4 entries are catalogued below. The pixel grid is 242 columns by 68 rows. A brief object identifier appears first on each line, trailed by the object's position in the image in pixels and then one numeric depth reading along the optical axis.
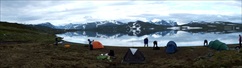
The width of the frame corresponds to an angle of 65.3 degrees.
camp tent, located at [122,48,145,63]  20.07
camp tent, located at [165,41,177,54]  24.81
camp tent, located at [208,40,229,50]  25.18
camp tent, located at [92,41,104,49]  29.85
